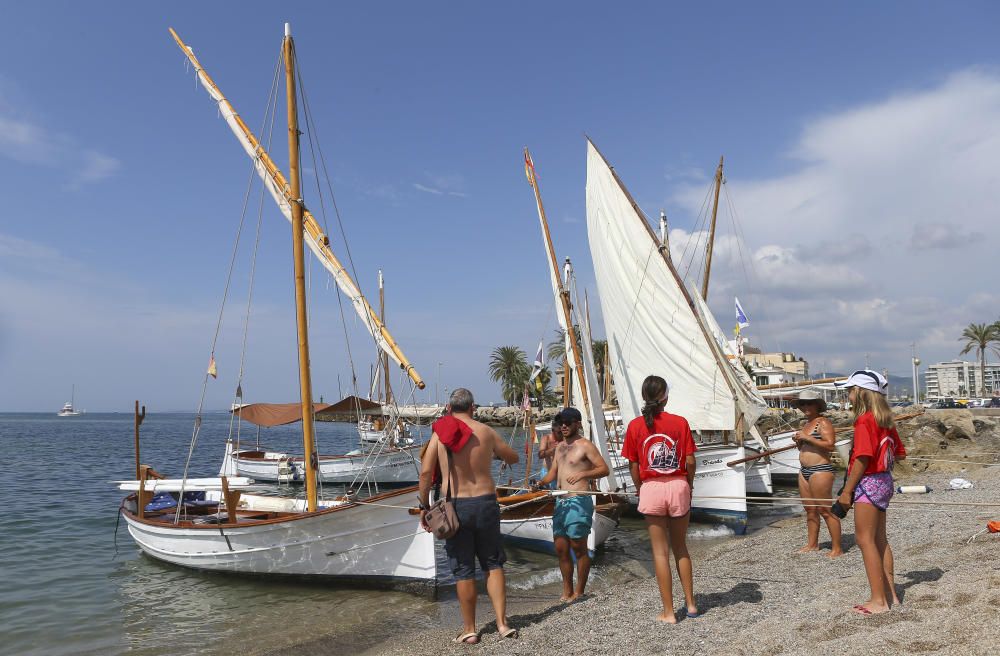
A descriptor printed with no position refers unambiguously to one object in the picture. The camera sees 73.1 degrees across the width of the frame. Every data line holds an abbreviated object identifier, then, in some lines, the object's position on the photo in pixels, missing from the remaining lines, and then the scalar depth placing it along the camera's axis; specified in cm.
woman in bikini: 835
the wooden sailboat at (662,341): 1477
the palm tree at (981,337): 6969
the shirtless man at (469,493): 582
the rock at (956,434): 2584
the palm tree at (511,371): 7556
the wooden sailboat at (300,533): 976
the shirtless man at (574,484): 713
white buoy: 1355
